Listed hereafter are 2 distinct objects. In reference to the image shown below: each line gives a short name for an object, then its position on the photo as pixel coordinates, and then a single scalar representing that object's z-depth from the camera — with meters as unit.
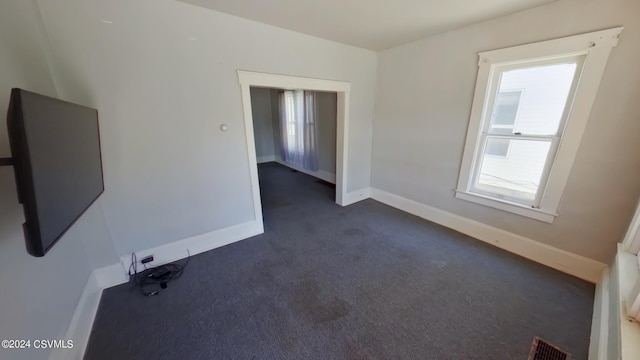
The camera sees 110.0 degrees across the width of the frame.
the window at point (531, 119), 1.90
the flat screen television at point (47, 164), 0.80
